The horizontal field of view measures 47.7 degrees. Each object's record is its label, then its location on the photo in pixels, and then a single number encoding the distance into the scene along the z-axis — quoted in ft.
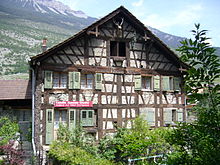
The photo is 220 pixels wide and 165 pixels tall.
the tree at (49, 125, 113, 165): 31.51
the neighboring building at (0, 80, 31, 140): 53.21
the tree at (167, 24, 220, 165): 10.92
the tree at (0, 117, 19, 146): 47.03
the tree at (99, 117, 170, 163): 38.81
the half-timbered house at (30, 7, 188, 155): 45.57
